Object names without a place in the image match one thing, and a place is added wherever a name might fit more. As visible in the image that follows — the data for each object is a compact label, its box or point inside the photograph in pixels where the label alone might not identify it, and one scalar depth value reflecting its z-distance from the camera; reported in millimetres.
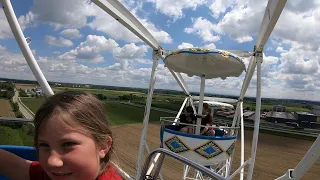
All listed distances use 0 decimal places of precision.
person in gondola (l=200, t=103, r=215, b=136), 4864
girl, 767
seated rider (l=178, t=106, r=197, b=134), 5199
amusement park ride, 2726
